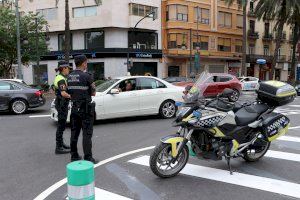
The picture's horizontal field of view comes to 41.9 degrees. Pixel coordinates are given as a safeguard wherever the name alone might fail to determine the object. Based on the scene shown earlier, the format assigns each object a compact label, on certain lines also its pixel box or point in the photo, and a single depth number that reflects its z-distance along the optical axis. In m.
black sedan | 14.70
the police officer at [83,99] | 6.59
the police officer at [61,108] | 7.82
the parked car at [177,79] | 25.48
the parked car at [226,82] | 21.46
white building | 41.31
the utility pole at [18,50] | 25.01
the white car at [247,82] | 31.83
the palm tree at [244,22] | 37.11
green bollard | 3.54
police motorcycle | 5.77
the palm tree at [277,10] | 36.72
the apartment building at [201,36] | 44.97
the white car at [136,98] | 11.49
